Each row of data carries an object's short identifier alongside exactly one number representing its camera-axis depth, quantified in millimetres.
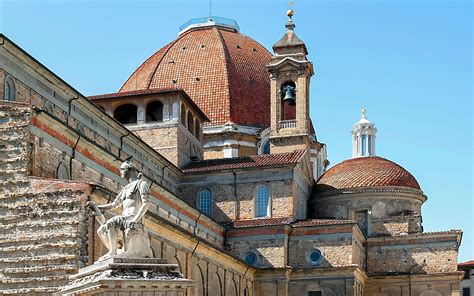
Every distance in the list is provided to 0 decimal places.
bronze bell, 65312
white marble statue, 18188
